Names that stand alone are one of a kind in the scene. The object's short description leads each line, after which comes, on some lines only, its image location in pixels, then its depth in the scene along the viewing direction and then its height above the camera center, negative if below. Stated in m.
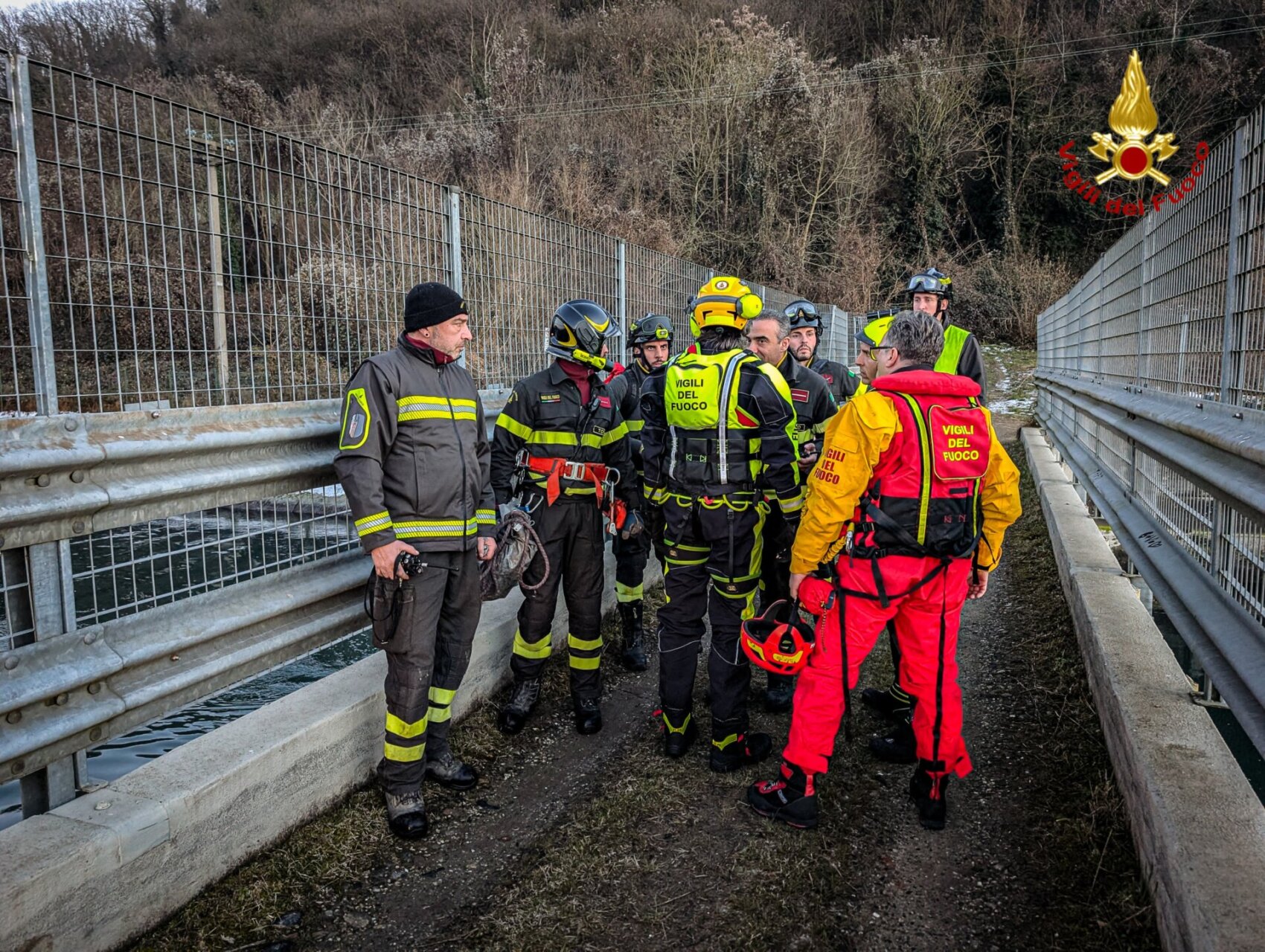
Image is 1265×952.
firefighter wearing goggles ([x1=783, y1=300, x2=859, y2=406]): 6.76 +0.35
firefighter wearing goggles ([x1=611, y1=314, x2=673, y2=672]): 5.65 -1.14
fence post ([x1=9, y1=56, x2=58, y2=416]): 2.59 +0.48
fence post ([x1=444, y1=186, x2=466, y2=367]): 4.93 +0.84
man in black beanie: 3.52 -0.44
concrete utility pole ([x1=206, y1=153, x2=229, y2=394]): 3.30 +0.46
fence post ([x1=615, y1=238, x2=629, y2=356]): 7.54 +0.86
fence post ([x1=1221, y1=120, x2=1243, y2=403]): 3.31 +0.28
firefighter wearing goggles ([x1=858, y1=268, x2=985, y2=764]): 4.31 +0.06
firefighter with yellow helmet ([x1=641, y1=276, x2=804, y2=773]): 4.30 -0.58
